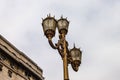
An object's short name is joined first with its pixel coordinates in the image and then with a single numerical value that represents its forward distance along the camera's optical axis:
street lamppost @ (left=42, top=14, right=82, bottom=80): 12.76
